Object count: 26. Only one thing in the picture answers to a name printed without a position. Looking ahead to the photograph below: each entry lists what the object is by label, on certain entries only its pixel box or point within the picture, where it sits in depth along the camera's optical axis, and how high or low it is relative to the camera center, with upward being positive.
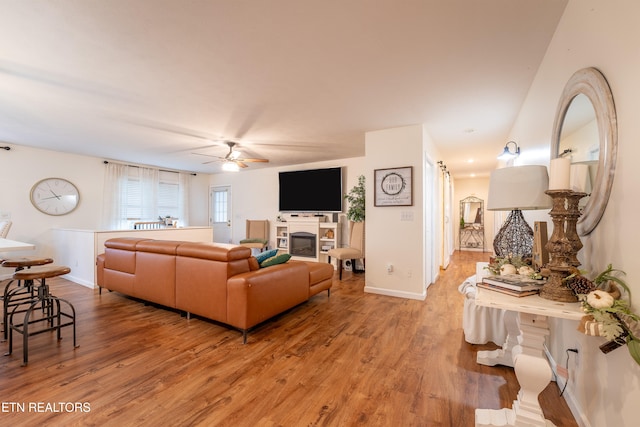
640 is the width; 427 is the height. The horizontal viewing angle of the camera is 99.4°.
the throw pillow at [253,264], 2.72 -0.52
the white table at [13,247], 2.44 -0.31
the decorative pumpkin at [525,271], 1.69 -0.37
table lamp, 1.69 +0.13
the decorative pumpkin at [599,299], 1.05 -0.35
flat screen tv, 6.11 +0.53
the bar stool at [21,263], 2.36 -0.46
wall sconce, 3.14 +0.68
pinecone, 1.26 -0.35
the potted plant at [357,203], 5.35 +0.19
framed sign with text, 3.82 +0.38
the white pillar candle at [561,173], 1.38 +0.20
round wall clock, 5.14 +0.34
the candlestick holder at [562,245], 1.33 -0.16
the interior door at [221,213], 8.05 +0.00
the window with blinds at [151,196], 6.52 +0.43
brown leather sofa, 2.52 -0.71
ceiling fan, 4.55 +0.92
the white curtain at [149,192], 6.71 +0.54
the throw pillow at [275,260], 2.88 -0.52
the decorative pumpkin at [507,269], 1.75 -0.37
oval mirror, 1.22 +0.39
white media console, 6.08 -0.55
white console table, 1.26 -0.75
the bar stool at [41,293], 2.06 -0.72
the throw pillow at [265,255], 2.94 -0.47
